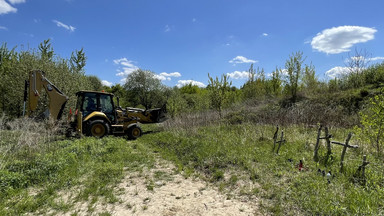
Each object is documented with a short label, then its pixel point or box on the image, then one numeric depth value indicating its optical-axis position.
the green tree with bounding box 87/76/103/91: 33.11
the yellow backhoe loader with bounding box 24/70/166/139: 8.74
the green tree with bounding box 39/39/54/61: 15.41
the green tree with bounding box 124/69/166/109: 34.69
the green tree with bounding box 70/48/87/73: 19.23
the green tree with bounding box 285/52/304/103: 14.97
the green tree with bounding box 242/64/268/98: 19.64
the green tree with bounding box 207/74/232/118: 13.38
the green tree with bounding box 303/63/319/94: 15.46
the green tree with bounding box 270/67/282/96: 18.21
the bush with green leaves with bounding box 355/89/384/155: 4.59
